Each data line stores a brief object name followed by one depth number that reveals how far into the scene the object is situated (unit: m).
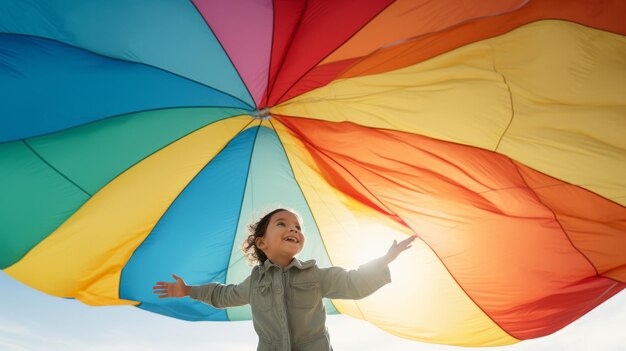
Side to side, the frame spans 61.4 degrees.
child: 2.28
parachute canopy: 2.48
